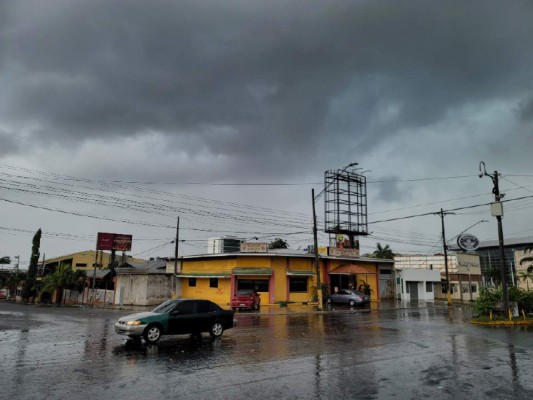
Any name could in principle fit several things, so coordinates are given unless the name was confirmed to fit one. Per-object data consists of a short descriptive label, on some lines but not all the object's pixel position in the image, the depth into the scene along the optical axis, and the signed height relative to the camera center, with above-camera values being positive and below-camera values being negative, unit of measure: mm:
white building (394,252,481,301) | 53134 +2993
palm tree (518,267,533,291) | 26719 +1433
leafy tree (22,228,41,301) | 59531 +2337
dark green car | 13984 -954
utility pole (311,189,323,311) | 34250 +2293
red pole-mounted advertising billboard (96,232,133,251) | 56250 +6481
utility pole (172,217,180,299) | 38719 +3544
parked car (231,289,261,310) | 33188 -574
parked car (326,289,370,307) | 37656 -267
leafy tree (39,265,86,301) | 50844 +1278
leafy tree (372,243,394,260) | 77938 +7775
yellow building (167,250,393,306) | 39375 +1776
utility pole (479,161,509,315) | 23281 +4605
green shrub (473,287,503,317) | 24016 -202
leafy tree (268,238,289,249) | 70875 +8109
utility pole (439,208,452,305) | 42431 +5520
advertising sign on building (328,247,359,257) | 44312 +4399
